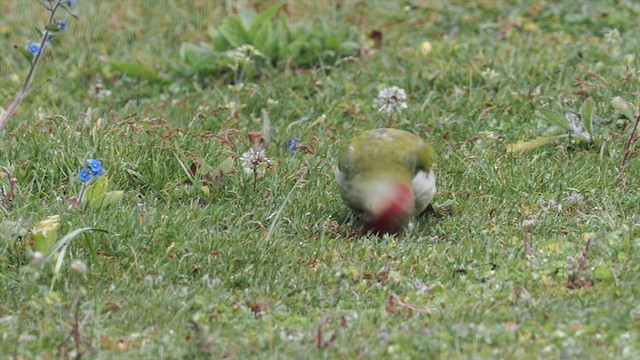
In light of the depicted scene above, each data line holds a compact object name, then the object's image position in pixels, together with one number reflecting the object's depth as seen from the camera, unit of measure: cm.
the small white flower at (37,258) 866
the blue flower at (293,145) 1362
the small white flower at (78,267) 857
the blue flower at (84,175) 1046
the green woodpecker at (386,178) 1091
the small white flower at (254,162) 1197
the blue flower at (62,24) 1192
